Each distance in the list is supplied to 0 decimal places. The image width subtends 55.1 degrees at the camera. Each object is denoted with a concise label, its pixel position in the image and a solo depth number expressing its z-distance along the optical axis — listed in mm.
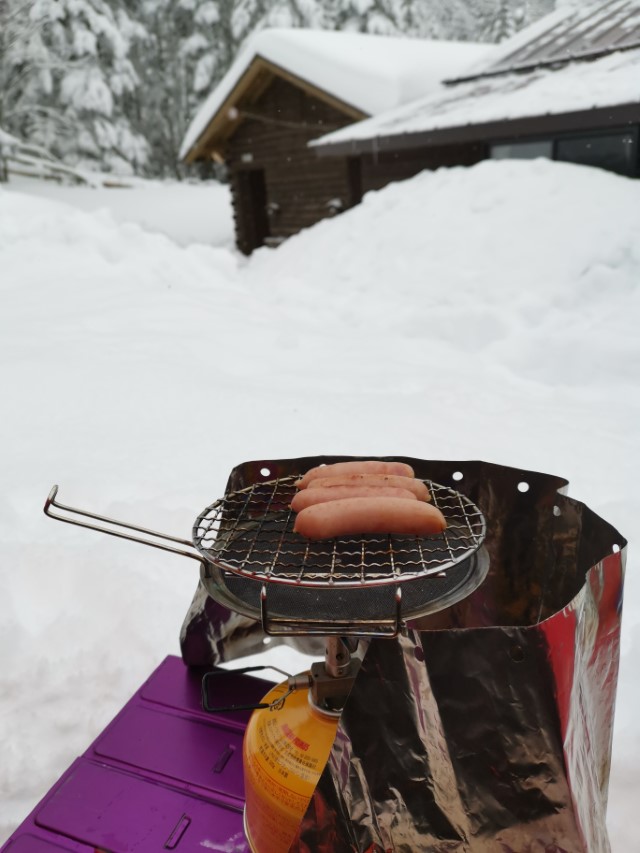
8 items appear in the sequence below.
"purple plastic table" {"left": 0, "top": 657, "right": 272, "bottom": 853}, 396
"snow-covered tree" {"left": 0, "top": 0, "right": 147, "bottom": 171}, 16325
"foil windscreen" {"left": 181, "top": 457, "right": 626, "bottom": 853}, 274
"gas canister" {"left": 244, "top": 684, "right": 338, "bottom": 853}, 344
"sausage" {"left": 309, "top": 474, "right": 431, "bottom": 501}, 391
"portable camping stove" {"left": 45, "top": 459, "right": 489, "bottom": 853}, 338
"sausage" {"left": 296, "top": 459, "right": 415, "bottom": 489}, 419
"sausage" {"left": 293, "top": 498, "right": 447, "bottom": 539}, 354
